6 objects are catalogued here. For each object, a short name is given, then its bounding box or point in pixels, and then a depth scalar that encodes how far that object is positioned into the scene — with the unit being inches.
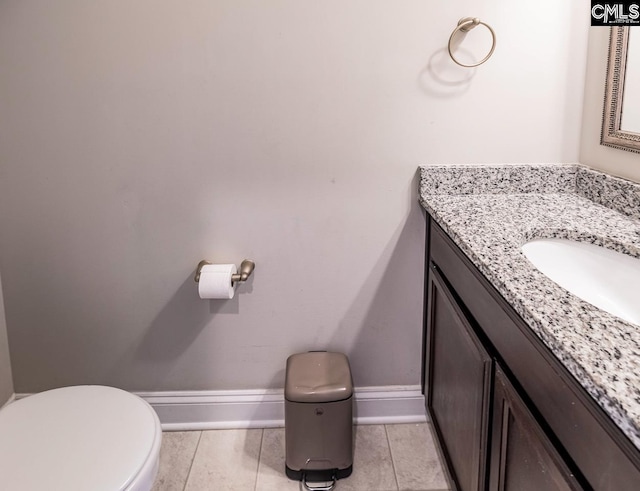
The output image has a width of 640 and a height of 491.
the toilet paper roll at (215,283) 67.7
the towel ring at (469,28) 63.2
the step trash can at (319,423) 66.0
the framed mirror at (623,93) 57.1
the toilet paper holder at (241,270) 69.8
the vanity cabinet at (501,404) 28.9
